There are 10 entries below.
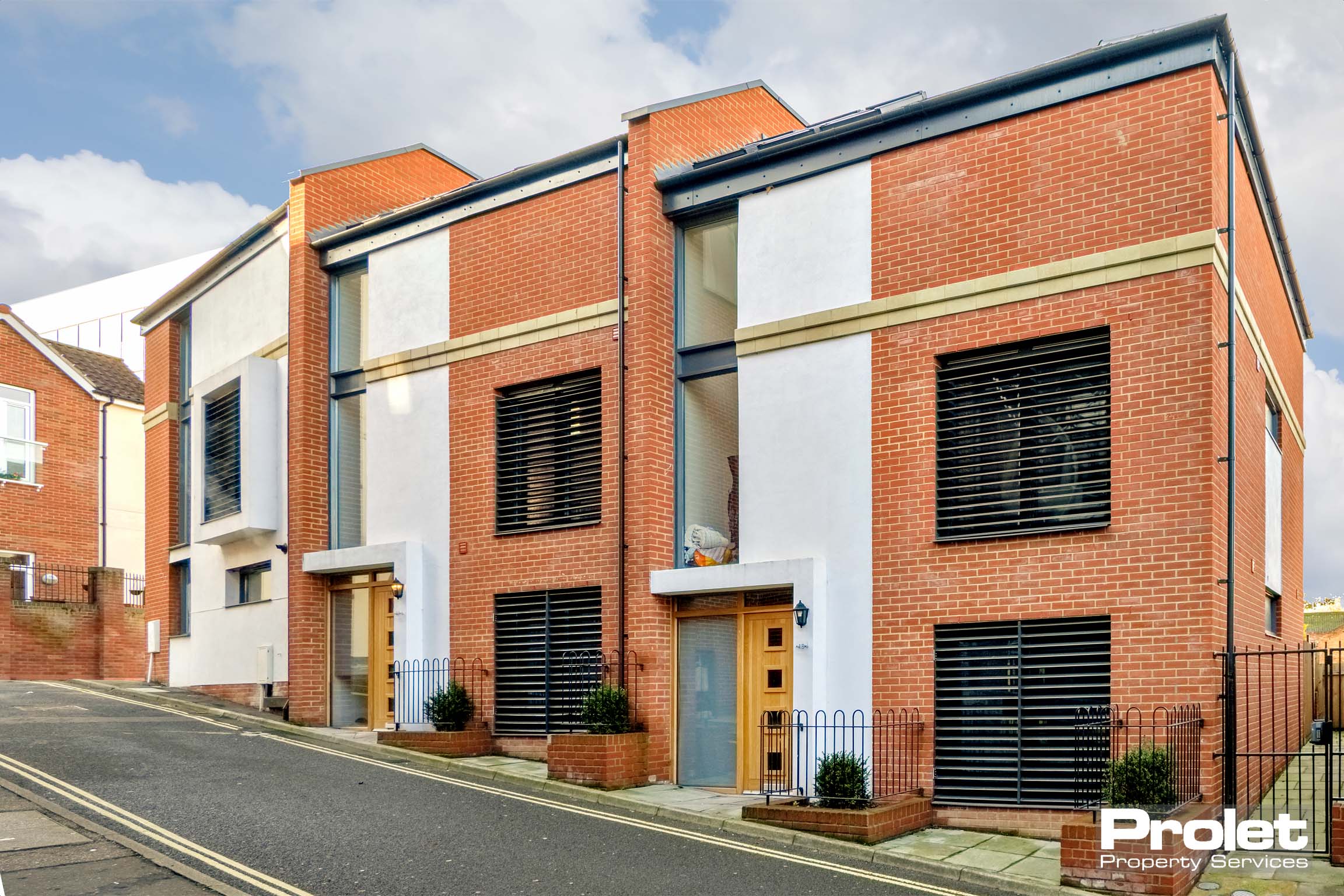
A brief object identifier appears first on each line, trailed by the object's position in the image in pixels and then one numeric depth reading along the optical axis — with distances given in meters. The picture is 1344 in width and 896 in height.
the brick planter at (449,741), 16.06
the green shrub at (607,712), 14.69
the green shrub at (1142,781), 10.51
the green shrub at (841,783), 12.34
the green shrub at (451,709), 16.45
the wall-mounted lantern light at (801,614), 13.90
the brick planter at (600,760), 14.15
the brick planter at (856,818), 11.71
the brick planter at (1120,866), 9.92
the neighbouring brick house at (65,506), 27.17
